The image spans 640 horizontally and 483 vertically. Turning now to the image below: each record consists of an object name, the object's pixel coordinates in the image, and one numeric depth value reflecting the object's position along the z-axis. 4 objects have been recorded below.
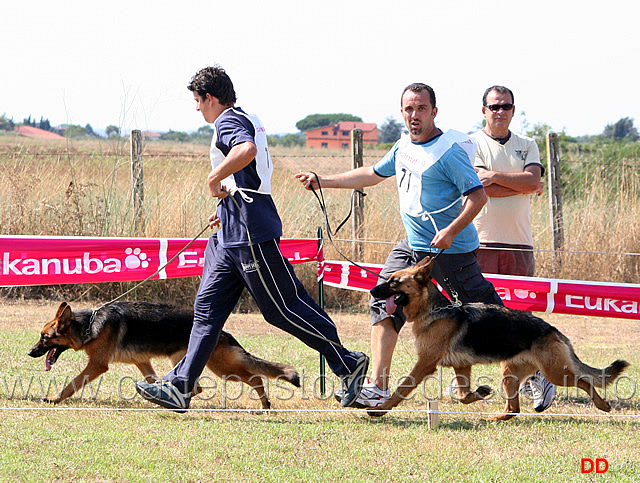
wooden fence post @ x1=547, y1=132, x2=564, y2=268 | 21.80
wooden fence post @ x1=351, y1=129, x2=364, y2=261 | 21.45
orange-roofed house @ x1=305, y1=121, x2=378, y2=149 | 145.25
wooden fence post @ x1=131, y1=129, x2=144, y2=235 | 21.20
